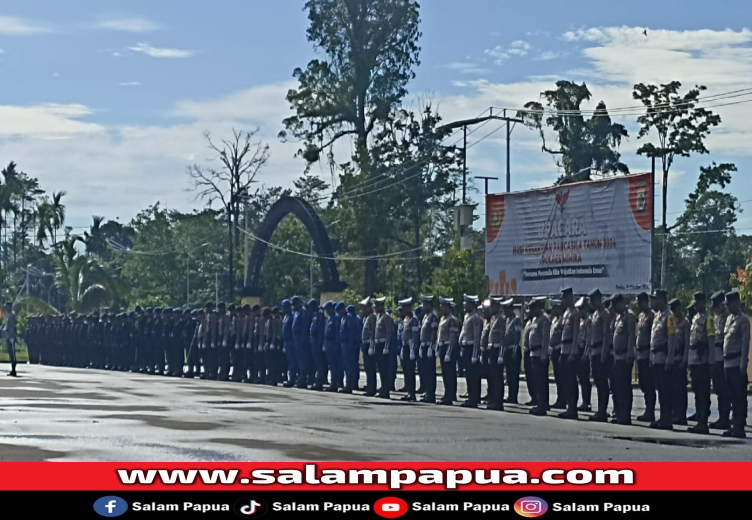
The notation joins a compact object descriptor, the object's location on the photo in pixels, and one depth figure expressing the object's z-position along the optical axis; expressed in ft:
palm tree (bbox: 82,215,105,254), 249.55
